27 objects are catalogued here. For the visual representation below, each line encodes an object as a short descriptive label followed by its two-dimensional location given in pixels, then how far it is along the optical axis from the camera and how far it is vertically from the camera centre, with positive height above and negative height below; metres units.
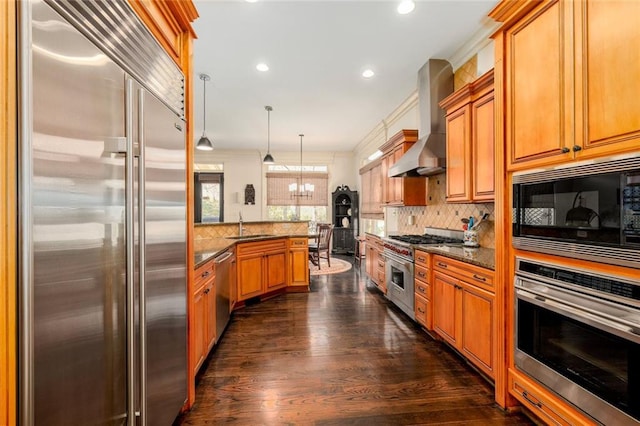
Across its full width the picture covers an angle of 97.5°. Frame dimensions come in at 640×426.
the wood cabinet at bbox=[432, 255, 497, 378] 2.04 -0.80
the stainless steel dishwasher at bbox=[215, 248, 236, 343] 2.74 -0.80
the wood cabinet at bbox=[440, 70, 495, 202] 2.49 +0.70
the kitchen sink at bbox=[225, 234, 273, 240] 4.07 -0.35
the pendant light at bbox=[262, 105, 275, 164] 5.07 +1.90
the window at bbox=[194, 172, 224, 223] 8.27 +0.49
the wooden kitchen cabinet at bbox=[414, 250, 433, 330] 2.83 -0.80
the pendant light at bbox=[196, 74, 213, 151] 3.91 +1.88
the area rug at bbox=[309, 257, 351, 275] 5.90 -1.22
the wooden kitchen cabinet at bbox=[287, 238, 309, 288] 4.55 -0.81
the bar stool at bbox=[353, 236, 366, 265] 6.57 -0.99
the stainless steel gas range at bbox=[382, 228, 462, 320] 3.19 -0.57
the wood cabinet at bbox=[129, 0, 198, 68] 1.40 +1.09
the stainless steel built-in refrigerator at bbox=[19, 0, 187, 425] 0.71 -0.01
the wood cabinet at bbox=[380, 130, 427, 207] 4.14 +0.45
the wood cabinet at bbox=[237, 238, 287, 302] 3.78 -0.78
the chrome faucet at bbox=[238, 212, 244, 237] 4.36 -0.24
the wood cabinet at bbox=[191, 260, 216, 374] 2.07 -0.81
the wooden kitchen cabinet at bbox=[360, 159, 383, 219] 5.53 +0.51
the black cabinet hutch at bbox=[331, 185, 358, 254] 8.10 -0.17
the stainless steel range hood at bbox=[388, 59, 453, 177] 3.33 +1.19
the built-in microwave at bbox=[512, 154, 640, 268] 1.20 +0.01
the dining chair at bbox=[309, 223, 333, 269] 6.28 -0.61
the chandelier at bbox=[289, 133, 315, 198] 8.27 +0.67
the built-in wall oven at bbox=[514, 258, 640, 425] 1.22 -0.63
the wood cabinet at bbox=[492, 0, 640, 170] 1.22 +0.67
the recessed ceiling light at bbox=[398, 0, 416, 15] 2.46 +1.85
